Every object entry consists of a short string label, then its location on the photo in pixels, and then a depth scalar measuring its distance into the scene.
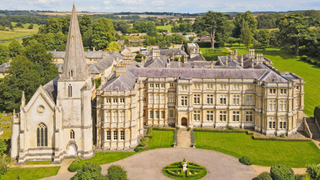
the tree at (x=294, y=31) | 127.81
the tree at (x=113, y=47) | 143.62
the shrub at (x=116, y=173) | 40.31
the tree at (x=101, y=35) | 152.00
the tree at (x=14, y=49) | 121.62
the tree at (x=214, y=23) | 147.75
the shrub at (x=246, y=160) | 50.12
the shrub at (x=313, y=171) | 41.09
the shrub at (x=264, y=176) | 40.62
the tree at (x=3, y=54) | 115.60
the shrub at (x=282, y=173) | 41.34
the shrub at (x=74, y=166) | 48.38
